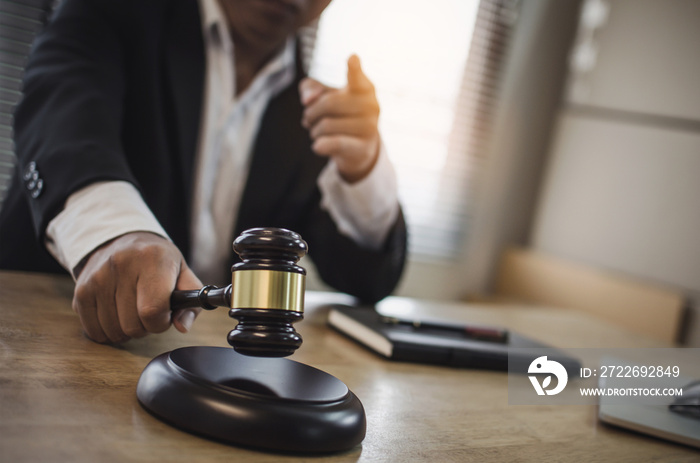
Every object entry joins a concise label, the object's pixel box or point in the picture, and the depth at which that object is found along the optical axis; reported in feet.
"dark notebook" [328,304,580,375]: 2.82
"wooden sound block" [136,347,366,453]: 1.47
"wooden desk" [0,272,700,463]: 1.38
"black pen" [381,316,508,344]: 3.23
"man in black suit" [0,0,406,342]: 2.23
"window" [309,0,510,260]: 9.41
